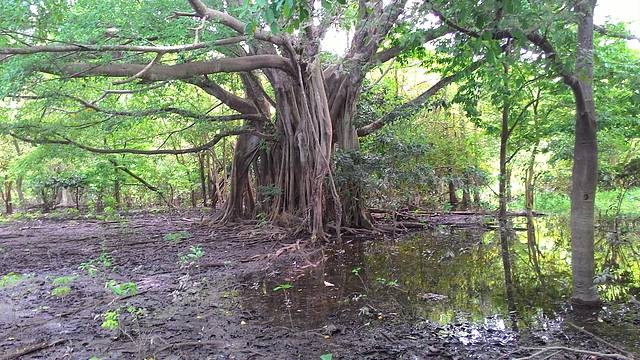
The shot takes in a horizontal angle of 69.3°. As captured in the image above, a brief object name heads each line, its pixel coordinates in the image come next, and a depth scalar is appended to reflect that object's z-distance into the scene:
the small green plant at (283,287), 5.03
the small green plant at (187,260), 6.25
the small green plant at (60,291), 4.89
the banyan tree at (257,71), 5.04
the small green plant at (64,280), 5.29
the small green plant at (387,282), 5.02
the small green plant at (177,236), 8.49
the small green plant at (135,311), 4.03
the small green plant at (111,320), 3.56
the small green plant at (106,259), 6.19
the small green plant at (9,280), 5.43
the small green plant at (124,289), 4.11
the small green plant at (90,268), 5.63
